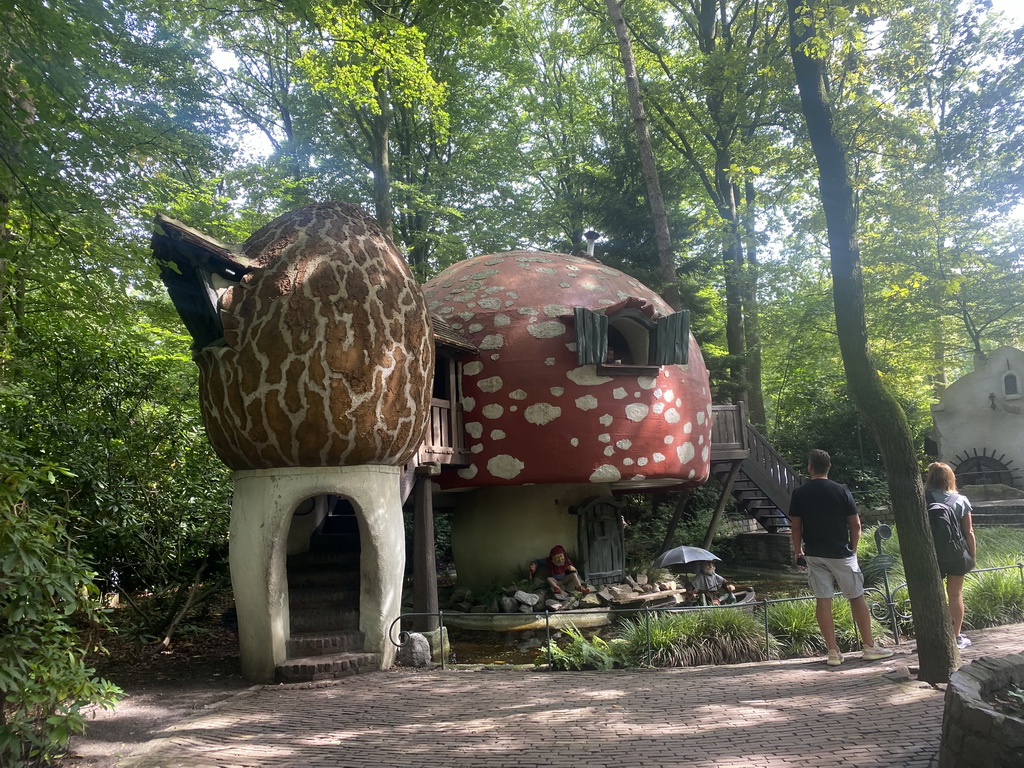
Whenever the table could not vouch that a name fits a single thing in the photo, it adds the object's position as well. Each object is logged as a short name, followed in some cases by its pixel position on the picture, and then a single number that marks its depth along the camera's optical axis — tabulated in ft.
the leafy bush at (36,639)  14.06
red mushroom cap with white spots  37.76
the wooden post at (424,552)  33.55
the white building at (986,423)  67.87
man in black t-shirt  22.12
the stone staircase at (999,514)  54.19
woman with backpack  22.33
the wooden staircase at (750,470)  52.42
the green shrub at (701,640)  26.53
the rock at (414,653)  27.86
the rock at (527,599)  38.93
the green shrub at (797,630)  27.55
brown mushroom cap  26.20
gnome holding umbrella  36.91
